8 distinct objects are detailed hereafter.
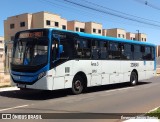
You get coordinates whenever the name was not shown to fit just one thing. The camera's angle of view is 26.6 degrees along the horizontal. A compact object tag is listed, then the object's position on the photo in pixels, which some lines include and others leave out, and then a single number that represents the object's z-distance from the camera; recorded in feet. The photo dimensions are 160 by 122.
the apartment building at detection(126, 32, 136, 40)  402.72
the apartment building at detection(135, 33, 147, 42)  417.98
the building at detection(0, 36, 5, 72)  97.40
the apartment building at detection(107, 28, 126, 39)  371.97
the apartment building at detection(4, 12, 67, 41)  270.67
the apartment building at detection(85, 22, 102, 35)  329.52
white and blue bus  48.70
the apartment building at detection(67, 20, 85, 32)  312.29
